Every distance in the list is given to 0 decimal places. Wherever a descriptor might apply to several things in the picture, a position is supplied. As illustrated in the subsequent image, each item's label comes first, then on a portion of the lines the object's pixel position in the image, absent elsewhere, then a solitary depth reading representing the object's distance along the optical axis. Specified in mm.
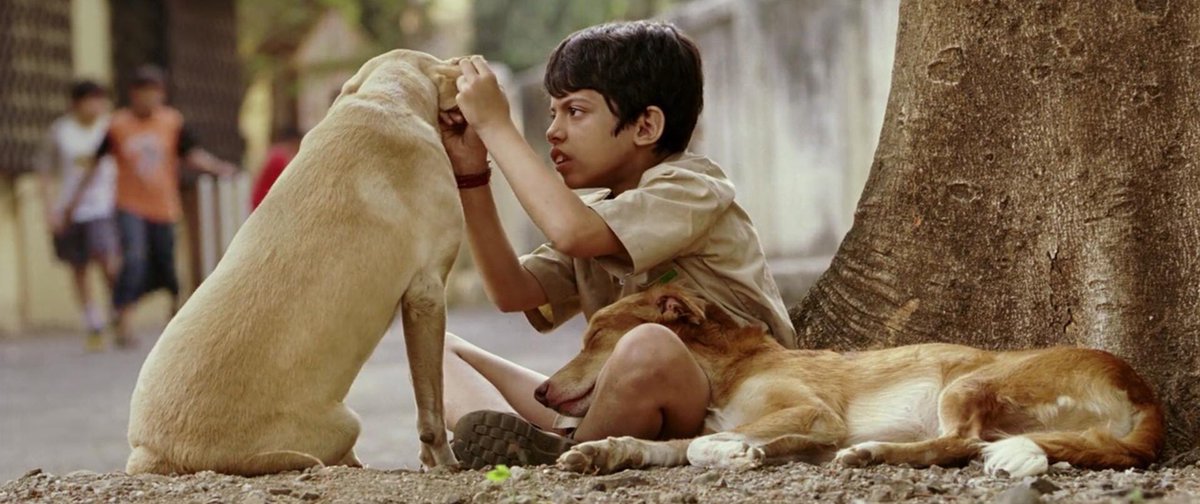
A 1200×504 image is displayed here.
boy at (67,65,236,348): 13125
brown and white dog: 3695
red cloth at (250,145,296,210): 10945
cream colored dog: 3871
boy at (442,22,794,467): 3922
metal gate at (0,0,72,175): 15727
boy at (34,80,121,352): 13469
